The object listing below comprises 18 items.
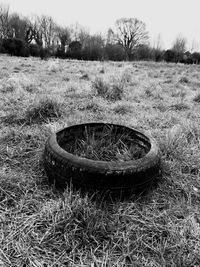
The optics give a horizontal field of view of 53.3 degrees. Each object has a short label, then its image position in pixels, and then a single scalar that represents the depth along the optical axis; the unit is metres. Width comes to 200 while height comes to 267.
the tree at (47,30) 35.72
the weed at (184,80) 7.22
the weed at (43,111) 3.03
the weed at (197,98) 4.71
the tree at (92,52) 23.20
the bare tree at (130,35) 39.09
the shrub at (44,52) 20.97
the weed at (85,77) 6.83
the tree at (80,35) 35.71
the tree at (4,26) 30.89
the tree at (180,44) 36.91
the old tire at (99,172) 1.46
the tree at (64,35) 31.73
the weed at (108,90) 4.59
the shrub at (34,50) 21.17
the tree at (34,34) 32.50
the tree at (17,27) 30.77
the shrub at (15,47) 19.64
